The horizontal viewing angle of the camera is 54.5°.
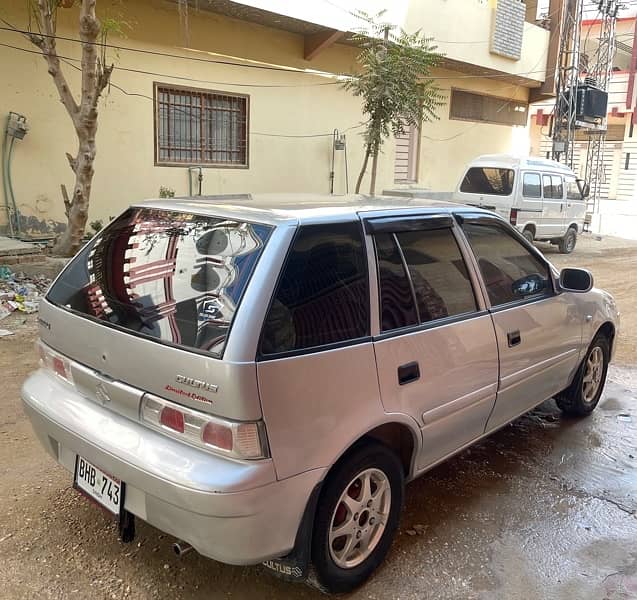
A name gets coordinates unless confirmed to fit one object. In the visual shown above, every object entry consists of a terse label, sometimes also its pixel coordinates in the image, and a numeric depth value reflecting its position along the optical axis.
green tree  12.03
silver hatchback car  2.19
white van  12.68
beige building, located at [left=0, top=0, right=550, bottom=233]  9.66
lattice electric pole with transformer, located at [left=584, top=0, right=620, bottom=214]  18.72
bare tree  7.61
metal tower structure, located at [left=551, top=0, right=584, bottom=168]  17.69
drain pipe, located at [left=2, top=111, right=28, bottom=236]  9.19
